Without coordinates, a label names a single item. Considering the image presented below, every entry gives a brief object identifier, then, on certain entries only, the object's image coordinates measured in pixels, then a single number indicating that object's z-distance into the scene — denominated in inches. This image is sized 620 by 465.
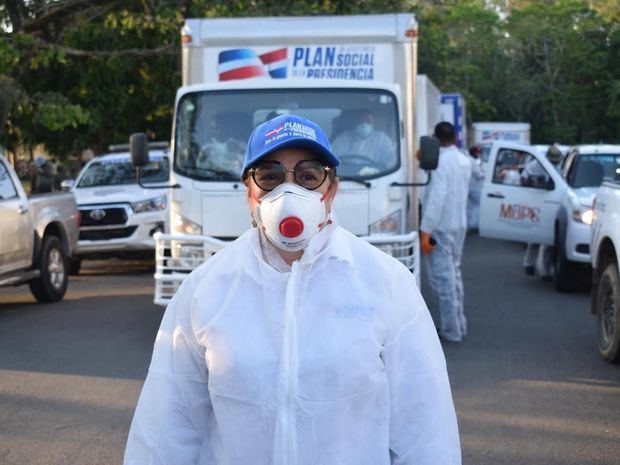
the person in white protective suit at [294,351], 102.5
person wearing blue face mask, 369.4
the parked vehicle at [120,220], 614.5
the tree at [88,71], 730.2
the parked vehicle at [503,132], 1653.5
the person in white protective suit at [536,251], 538.3
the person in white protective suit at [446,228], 378.9
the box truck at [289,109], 361.1
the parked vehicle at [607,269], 339.3
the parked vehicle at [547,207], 510.6
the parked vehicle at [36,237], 461.7
